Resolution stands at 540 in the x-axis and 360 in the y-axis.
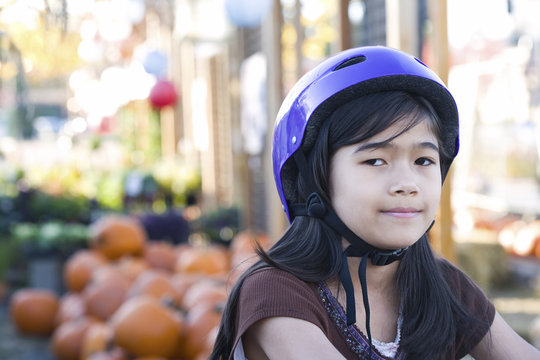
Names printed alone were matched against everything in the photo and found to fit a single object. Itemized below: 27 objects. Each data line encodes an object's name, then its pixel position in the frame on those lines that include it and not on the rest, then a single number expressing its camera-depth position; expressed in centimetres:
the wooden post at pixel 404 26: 308
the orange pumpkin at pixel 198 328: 362
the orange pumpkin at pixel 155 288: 423
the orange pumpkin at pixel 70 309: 475
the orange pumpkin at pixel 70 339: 431
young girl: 142
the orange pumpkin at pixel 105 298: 450
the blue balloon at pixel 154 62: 1067
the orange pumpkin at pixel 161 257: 580
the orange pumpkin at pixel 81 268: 558
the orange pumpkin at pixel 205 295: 387
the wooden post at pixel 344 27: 407
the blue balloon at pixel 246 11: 503
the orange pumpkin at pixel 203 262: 512
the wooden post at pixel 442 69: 291
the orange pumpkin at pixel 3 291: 658
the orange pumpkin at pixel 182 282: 433
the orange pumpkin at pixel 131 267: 497
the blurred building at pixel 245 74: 425
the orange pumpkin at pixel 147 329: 370
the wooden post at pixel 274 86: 538
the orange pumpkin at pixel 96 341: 390
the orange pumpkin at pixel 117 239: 603
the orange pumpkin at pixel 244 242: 554
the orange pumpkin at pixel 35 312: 527
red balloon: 1250
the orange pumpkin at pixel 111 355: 373
